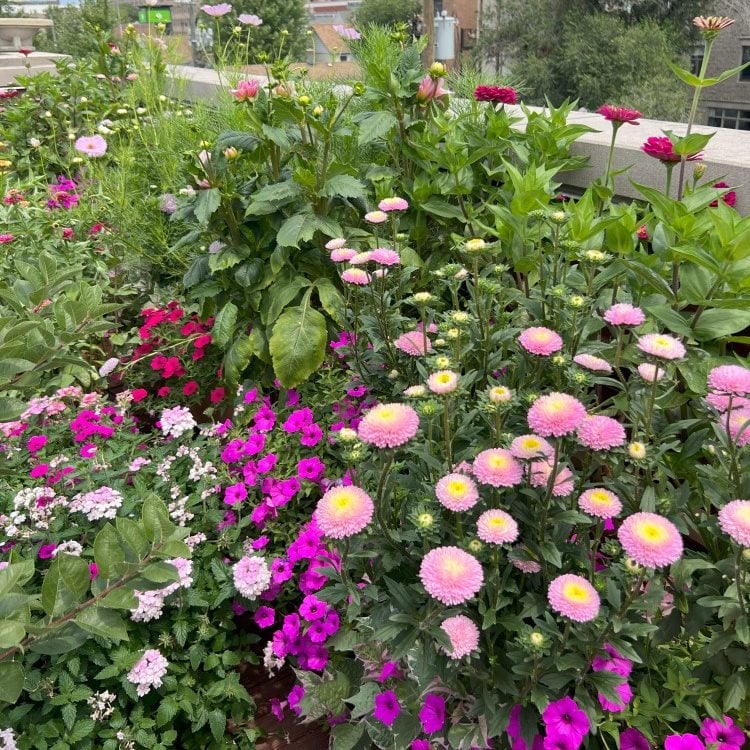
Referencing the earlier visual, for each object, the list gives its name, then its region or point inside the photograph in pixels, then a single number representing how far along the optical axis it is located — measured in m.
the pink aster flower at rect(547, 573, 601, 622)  0.95
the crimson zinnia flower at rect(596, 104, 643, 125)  1.78
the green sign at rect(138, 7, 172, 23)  4.64
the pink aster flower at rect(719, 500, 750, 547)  0.93
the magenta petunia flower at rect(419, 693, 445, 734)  1.15
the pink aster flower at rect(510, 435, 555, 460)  1.04
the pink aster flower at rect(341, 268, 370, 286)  1.54
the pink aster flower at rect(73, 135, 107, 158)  3.52
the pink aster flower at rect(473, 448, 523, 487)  1.01
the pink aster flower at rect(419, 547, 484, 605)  0.93
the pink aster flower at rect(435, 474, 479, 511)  1.00
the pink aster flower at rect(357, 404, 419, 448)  1.01
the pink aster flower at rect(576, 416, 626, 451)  1.04
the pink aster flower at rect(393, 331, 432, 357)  1.39
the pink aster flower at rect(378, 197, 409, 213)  1.68
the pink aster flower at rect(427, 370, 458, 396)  1.06
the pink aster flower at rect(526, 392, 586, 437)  0.99
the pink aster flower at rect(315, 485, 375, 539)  0.99
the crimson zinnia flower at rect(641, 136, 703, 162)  1.58
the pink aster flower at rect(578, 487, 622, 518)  1.05
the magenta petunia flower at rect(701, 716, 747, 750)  1.11
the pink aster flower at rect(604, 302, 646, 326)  1.20
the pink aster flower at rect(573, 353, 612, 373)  1.14
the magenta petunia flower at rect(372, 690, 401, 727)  1.23
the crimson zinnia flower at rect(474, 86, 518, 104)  2.06
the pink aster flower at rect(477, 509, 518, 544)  0.98
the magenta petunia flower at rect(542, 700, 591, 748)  1.09
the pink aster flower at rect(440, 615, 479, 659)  1.00
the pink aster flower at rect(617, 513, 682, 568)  0.92
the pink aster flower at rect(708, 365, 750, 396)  1.03
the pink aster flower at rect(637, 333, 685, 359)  1.03
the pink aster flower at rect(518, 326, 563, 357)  1.13
